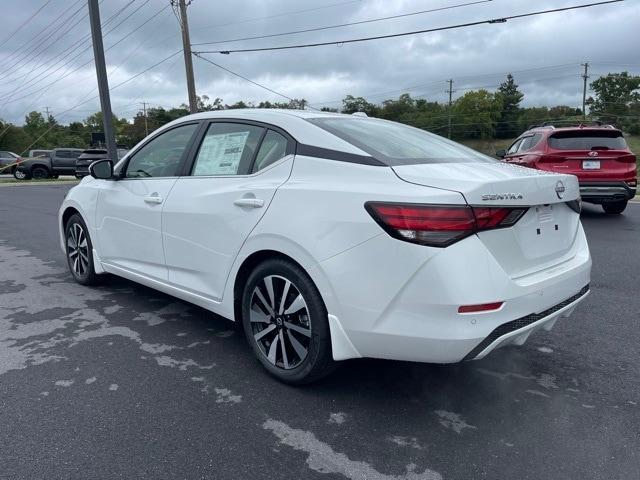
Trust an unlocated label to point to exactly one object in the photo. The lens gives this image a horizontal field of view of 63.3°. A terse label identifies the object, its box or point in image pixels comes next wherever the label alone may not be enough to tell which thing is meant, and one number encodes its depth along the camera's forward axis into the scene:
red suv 9.69
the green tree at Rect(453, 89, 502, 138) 80.88
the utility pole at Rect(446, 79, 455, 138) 71.47
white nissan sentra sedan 2.38
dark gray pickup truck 30.05
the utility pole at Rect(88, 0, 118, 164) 13.61
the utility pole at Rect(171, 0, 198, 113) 21.69
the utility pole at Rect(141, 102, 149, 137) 81.81
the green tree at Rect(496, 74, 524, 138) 83.47
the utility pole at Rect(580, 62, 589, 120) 64.54
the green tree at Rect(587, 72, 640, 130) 75.19
